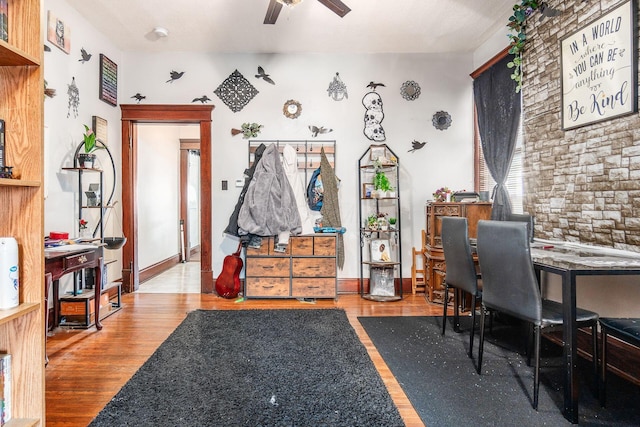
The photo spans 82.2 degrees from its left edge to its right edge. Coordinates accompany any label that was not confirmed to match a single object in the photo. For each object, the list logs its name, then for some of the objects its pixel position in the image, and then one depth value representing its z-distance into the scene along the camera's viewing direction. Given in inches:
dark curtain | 134.8
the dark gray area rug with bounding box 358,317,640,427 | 67.8
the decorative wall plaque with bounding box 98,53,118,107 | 147.0
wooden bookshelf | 45.4
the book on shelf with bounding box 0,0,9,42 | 44.5
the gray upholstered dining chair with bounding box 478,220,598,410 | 71.6
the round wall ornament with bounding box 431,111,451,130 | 166.7
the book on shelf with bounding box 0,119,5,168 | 44.5
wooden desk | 94.5
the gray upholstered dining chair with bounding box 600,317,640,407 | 63.1
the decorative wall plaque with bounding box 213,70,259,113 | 163.9
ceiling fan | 98.1
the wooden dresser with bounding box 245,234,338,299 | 149.8
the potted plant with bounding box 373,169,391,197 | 155.4
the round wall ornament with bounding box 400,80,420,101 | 166.1
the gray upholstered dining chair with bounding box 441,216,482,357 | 98.1
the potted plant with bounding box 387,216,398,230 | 158.2
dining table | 65.4
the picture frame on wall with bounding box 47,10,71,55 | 115.4
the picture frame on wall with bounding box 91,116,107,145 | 141.7
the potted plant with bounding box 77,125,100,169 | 121.3
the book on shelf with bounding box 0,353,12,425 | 44.1
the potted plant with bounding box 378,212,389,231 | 154.9
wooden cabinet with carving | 142.6
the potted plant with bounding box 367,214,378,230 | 156.5
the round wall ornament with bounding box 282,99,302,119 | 164.7
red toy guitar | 153.9
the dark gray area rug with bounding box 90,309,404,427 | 67.0
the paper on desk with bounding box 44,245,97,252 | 100.0
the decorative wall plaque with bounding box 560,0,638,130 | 85.2
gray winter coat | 146.6
